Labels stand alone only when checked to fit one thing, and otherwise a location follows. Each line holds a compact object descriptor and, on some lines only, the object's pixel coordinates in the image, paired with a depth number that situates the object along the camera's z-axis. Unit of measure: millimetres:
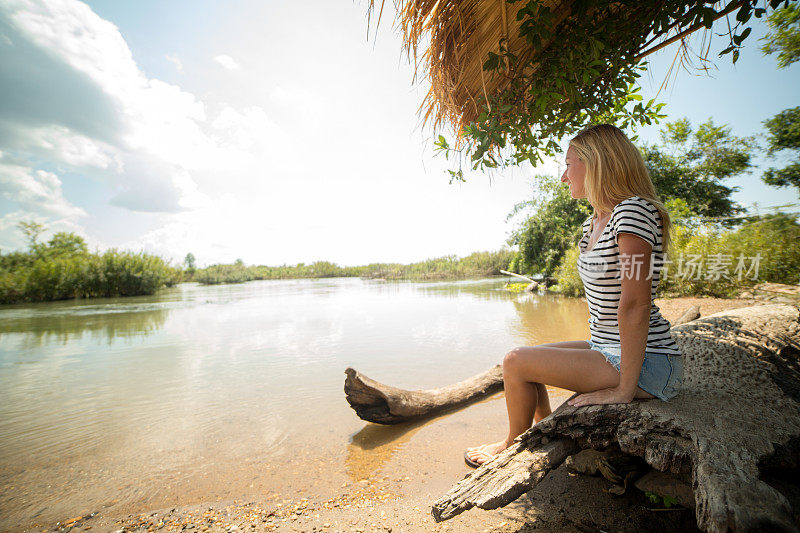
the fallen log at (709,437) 962
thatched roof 1923
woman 1369
